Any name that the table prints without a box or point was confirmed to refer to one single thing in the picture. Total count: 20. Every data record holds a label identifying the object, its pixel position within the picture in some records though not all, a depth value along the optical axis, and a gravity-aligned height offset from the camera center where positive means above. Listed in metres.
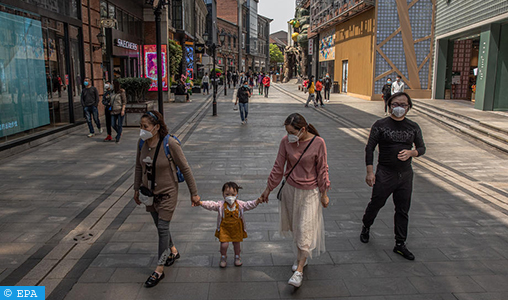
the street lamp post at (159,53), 10.70 +0.71
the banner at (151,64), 23.33 +0.92
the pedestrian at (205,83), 33.47 -0.13
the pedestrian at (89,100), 12.22 -0.55
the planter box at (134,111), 14.57 -1.01
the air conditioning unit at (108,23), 16.55 +2.20
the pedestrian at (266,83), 30.99 -0.08
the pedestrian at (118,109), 11.70 -0.76
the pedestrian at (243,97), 15.45 -0.54
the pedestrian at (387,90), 17.93 -0.30
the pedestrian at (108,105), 11.77 -0.66
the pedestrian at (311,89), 22.39 -0.35
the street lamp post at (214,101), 18.44 -0.83
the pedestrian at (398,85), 17.53 -0.10
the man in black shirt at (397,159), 4.62 -0.82
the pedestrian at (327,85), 25.83 -0.16
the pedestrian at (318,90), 22.84 -0.40
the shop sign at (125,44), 18.37 +1.64
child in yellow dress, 4.32 -1.34
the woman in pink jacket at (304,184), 4.06 -0.96
